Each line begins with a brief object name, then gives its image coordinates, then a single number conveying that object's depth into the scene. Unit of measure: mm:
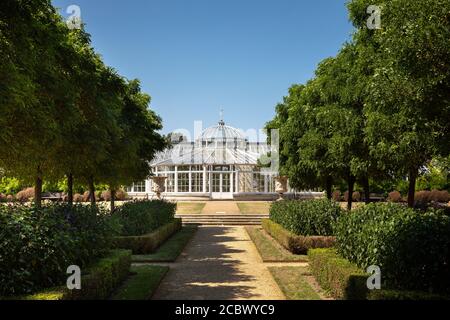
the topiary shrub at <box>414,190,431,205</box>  36000
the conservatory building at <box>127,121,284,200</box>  42188
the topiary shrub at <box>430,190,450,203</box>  36375
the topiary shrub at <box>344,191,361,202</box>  41434
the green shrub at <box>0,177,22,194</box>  49438
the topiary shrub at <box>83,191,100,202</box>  42162
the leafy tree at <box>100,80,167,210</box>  16906
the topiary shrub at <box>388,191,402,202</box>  39281
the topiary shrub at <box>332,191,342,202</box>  40816
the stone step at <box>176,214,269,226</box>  26469
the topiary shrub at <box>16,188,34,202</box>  44094
